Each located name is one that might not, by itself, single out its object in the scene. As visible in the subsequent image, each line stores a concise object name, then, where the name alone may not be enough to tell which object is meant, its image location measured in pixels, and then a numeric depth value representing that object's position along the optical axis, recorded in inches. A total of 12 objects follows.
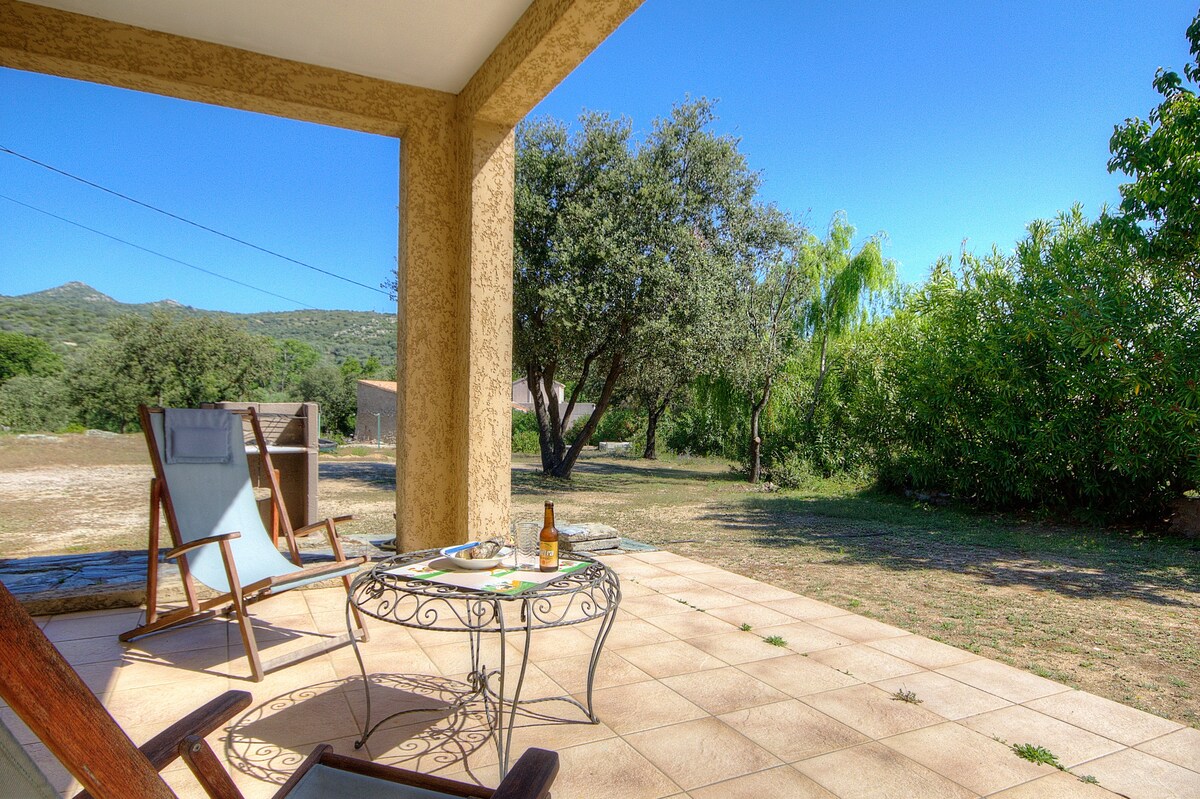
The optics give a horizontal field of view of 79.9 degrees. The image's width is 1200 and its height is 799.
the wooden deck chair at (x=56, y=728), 21.8
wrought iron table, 74.3
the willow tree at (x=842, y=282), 514.3
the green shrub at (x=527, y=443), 780.0
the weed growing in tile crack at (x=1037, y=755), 81.0
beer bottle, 86.0
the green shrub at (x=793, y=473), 492.1
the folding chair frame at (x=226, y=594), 103.0
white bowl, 84.3
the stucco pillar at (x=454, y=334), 152.1
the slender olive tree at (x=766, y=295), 456.1
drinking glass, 92.8
